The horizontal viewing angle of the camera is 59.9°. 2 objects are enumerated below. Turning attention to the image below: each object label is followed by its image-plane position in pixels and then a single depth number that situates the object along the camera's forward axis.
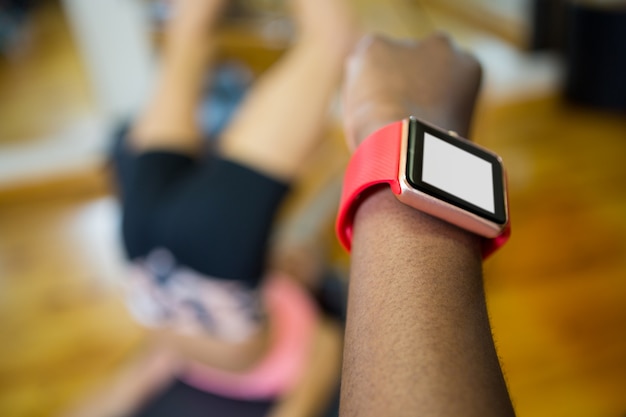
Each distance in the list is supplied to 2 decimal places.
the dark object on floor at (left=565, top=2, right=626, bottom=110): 1.88
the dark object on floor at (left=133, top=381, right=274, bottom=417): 0.96
